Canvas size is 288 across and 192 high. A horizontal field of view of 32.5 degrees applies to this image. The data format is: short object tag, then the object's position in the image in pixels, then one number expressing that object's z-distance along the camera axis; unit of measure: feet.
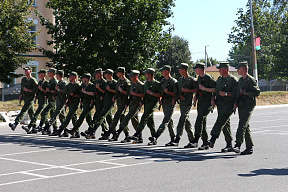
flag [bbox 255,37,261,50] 124.36
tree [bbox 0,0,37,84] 87.86
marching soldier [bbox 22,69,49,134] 53.16
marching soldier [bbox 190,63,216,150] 37.91
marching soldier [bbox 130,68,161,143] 41.86
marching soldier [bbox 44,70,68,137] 50.60
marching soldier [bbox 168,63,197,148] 39.40
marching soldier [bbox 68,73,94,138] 48.34
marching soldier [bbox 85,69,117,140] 46.55
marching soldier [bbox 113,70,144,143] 43.47
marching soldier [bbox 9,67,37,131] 53.52
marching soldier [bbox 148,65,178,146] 40.57
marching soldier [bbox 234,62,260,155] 34.78
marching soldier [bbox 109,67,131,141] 44.91
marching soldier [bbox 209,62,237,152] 36.05
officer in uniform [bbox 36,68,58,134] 52.47
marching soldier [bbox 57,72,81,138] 49.57
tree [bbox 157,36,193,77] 211.00
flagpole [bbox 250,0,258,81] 120.90
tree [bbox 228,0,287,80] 169.27
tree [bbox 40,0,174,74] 91.71
